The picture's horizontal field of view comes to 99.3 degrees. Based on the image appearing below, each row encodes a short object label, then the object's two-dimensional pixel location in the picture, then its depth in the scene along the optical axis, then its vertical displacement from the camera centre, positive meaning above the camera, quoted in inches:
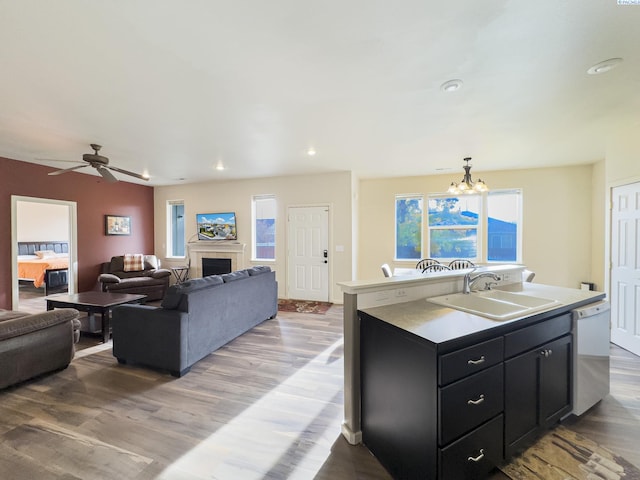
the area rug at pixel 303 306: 194.5 -52.7
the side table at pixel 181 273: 255.3 -34.2
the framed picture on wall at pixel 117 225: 234.3 +10.9
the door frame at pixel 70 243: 177.3 -3.9
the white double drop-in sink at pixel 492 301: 76.1 -19.2
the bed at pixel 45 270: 241.1 -29.5
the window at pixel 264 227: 239.1 +8.6
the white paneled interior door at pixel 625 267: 121.9 -14.6
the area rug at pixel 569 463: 60.9 -53.3
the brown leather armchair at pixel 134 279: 203.2 -33.5
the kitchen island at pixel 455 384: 49.6 -31.3
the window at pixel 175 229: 273.4 +7.8
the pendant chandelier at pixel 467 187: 161.8 +29.5
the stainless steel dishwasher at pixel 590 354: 74.7 -33.6
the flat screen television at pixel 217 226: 245.9 +10.0
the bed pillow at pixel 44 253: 279.5 -17.5
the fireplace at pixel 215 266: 248.4 -26.8
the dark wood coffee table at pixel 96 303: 136.2 -33.8
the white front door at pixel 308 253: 220.4 -13.8
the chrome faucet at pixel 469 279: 84.9 -13.7
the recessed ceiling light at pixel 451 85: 87.6 +49.8
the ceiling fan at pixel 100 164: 137.5 +38.5
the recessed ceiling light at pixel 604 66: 77.8 +50.1
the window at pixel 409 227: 232.1 +8.2
